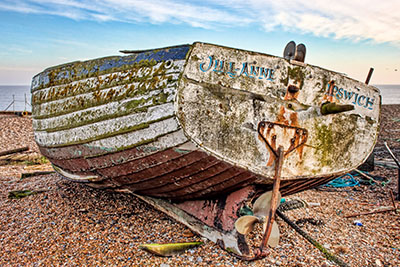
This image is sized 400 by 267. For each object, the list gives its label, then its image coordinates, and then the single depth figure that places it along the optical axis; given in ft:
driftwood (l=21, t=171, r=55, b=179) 20.81
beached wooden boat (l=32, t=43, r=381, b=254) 9.36
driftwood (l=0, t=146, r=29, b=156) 27.47
